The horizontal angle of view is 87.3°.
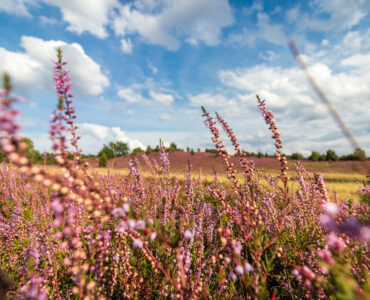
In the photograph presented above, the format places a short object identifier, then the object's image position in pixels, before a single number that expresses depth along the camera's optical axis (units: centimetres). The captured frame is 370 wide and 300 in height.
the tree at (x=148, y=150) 3580
